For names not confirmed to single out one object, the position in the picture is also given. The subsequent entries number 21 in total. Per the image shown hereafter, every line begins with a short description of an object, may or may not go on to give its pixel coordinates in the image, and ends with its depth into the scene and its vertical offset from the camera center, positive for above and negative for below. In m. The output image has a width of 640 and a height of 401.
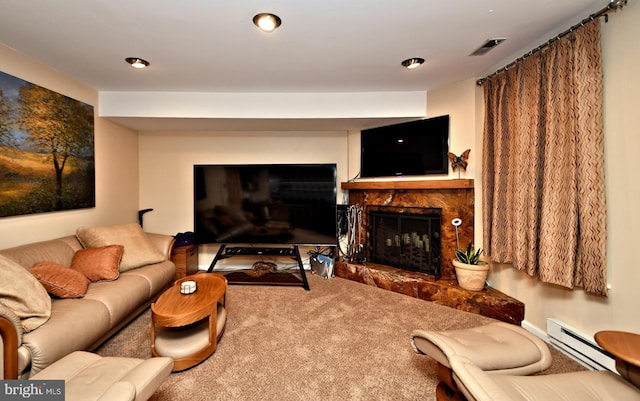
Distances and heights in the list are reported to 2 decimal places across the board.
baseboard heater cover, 1.65 -1.05
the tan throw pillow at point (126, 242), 2.48 -0.46
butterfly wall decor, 2.67 +0.40
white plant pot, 2.45 -0.77
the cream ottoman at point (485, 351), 1.28 -0.83
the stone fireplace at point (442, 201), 2.73 -0.05
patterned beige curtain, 1.63 +0.24
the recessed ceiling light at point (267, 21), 1.67 +1.20
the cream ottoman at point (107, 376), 1.00 -0.81
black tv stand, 3.19 -1.01
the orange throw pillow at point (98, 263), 2.17 -0.58
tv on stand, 3.27 -0.12
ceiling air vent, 2.01 +1.25
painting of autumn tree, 2.05 +0.43
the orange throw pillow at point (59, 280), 1.78 -0.61
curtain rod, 1.53 +1.16
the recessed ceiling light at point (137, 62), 2.23 +1.21
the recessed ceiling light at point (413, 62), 2.27 +1.23
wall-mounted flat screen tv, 2.93 +0.61
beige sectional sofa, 1.38 -0.74
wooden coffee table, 1.65 -0.98
